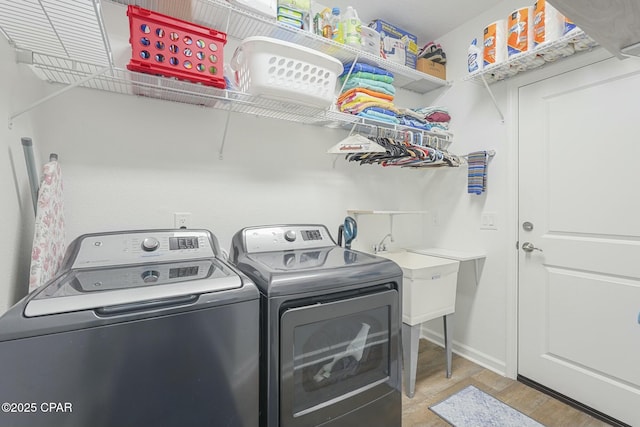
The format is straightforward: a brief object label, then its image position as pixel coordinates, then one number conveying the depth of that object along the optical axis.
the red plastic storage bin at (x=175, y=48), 1.19
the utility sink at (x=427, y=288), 1.87
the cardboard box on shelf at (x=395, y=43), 2.24
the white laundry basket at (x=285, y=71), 1.38
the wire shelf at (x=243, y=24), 1.48
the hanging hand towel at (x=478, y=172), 2.19
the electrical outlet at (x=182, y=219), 1.63
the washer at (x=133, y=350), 0.69
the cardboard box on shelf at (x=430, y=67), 2.44
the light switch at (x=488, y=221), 2.20
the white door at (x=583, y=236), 1.59
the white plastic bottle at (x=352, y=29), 1.86
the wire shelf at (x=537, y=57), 1.59
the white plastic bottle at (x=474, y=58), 2.00
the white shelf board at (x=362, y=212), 2.03
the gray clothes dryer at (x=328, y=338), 1.06
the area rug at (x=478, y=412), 1.65
